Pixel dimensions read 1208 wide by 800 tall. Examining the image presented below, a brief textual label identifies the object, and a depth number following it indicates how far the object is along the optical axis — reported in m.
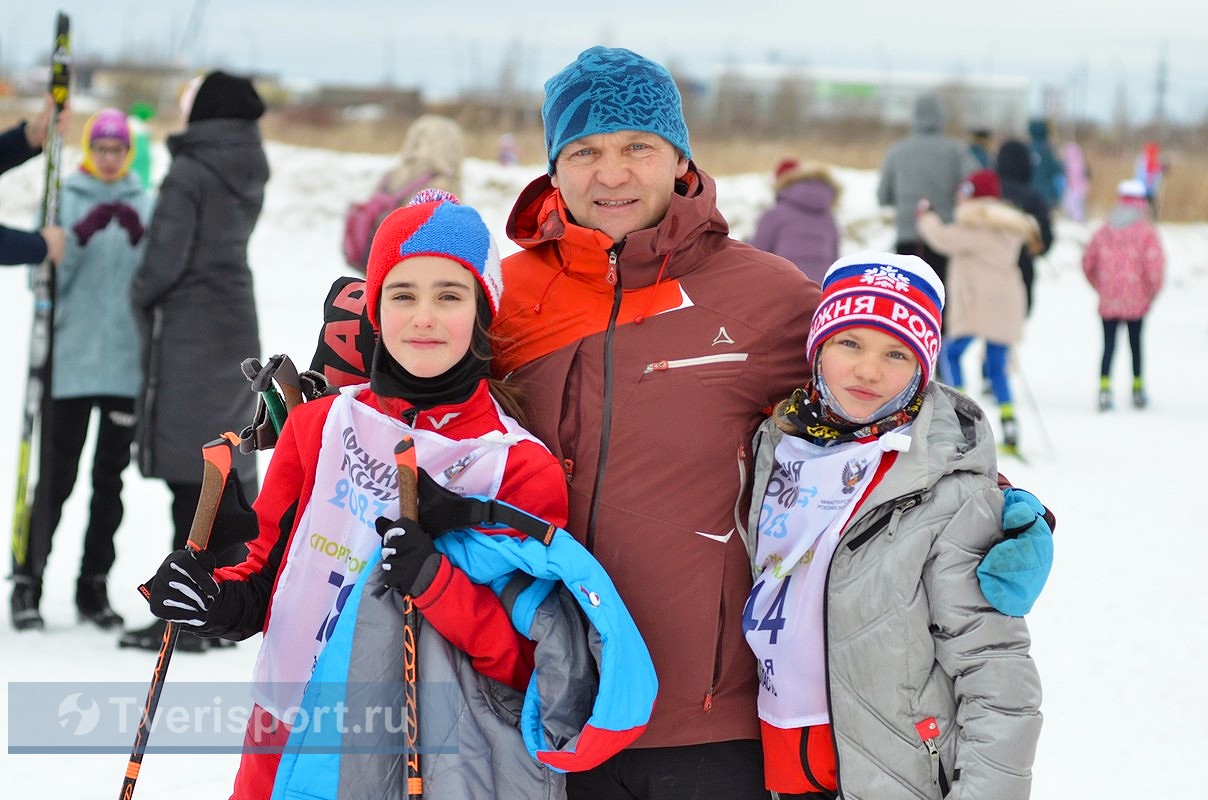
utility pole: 41.10
